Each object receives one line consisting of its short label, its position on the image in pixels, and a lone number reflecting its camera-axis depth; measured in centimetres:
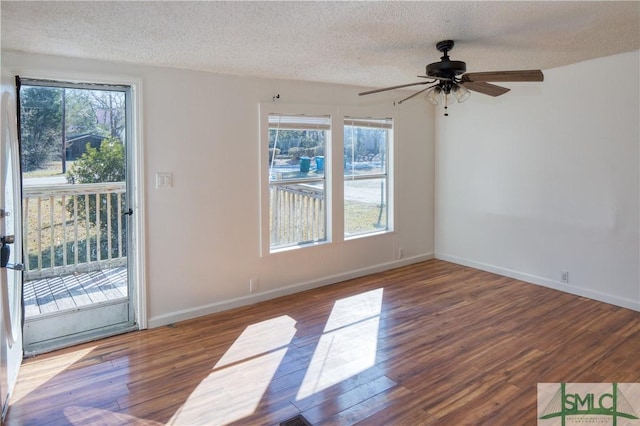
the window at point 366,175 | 488
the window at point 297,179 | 430
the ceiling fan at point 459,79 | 273
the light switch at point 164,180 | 358
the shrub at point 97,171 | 347
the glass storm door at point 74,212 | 325
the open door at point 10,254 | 237
